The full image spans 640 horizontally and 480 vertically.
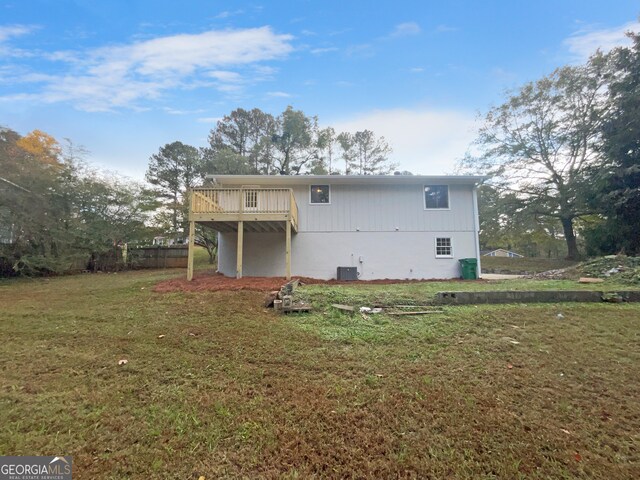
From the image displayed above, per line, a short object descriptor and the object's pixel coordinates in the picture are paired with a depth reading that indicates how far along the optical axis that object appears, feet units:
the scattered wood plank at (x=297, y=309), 18.29
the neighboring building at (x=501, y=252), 123.32
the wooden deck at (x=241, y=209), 29.63
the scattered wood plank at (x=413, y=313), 17.51
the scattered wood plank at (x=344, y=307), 18.16
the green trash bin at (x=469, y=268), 35.68
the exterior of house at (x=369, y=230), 36.55
